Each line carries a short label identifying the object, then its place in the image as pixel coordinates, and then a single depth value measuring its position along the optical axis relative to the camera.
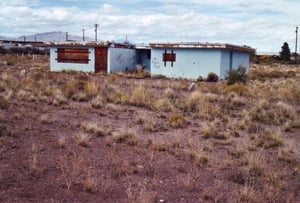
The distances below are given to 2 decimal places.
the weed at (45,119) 11.07
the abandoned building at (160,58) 28.94
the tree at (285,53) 70.69
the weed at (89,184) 5.96
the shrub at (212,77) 28.06
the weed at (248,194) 5.85
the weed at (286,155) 8.40
